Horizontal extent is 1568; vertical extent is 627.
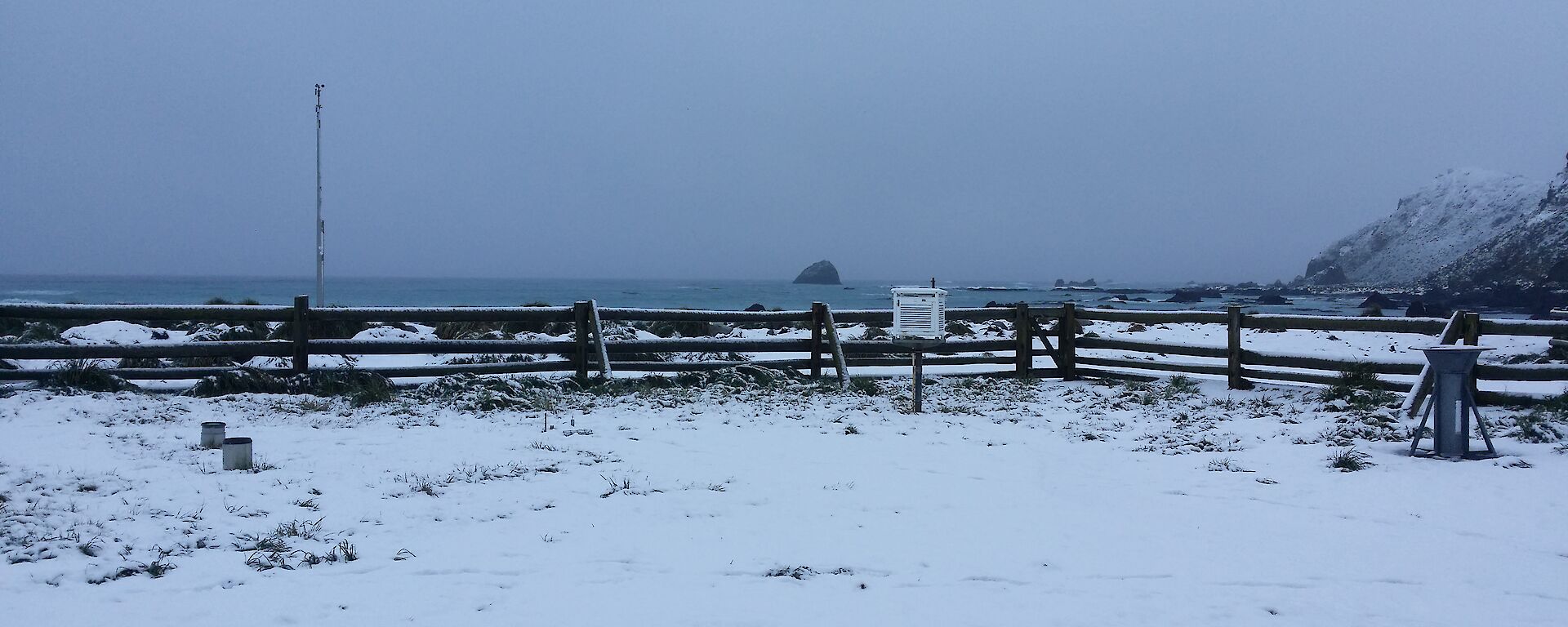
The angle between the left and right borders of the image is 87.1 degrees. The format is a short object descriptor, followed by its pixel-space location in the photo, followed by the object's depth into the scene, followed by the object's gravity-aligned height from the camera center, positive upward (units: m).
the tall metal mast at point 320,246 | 18.91 +0.87
